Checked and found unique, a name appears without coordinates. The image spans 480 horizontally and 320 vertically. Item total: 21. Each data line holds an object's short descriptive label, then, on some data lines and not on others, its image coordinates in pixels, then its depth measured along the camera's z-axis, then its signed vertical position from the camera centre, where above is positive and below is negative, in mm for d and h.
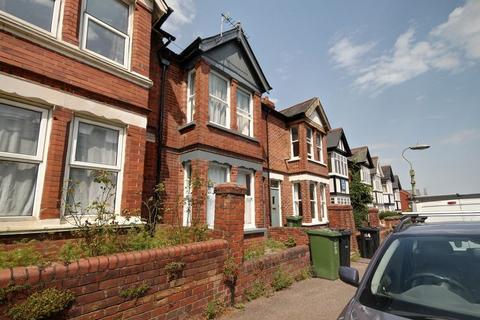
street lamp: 13190 +1968
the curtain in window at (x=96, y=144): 5352 +1368
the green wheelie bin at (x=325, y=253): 6797 -1194
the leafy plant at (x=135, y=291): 3324 -1048
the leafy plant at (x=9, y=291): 2467 -761
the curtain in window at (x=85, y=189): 5141 +411
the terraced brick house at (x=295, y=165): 12789 +2215
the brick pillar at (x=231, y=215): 4945 -125
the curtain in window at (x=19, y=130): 4441 +1395
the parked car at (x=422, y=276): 2010 -635
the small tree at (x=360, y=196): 21344 +948
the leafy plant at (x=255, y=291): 5078 -1616
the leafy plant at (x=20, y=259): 3051 -577
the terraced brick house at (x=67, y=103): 4512 +2084
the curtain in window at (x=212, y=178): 8023 +982
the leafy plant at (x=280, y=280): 5716 -1590
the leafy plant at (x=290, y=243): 8828 -1158
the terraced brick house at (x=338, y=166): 20281 +3325
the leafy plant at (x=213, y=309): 4230 -1644
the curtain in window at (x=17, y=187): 4352 +386
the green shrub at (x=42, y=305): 2531 -945
